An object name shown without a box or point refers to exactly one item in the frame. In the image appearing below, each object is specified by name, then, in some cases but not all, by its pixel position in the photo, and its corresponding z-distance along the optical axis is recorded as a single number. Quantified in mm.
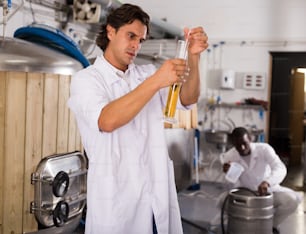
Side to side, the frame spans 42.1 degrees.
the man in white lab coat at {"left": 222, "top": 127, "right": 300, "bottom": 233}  3180
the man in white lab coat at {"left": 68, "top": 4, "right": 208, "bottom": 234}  1156
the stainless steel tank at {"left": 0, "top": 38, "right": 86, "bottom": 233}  1917
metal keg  2643
